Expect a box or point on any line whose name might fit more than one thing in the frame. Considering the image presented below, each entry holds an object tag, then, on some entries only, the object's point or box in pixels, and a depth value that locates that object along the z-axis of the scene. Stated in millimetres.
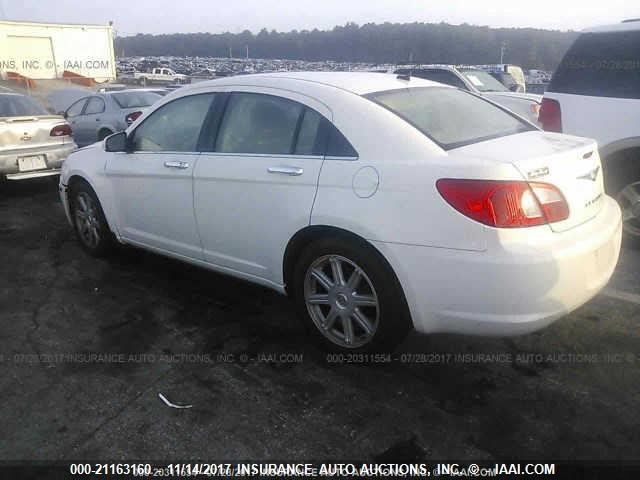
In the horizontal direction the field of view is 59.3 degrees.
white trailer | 26562
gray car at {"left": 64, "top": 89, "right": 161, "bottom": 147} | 10719
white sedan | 2654
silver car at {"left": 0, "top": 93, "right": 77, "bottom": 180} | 7562
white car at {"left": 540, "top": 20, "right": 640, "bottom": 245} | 4645
